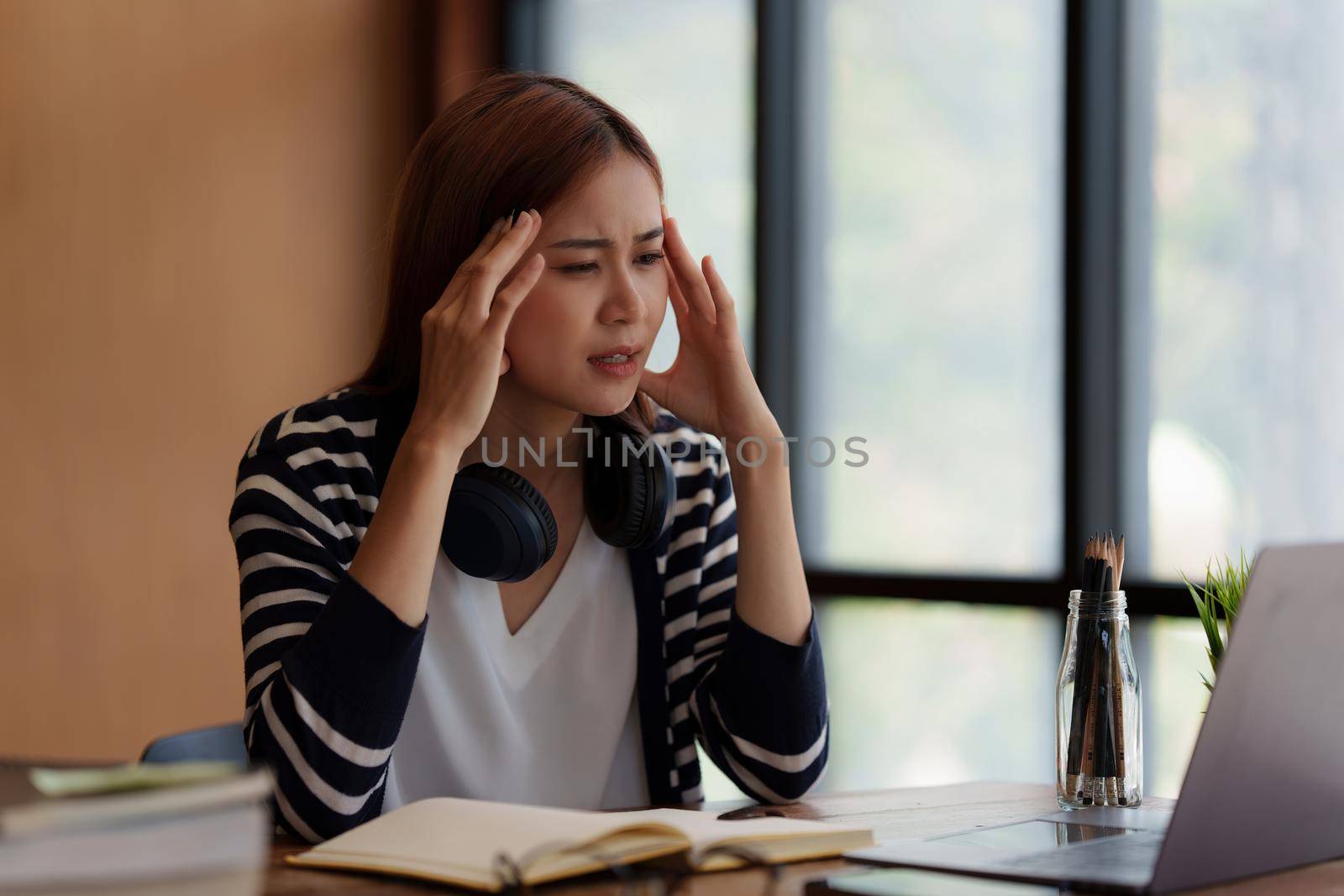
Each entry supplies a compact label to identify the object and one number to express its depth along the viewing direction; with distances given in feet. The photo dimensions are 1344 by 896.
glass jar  9.87
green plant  10.30
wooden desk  9.24
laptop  9.10
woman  10.14
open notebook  9.21
